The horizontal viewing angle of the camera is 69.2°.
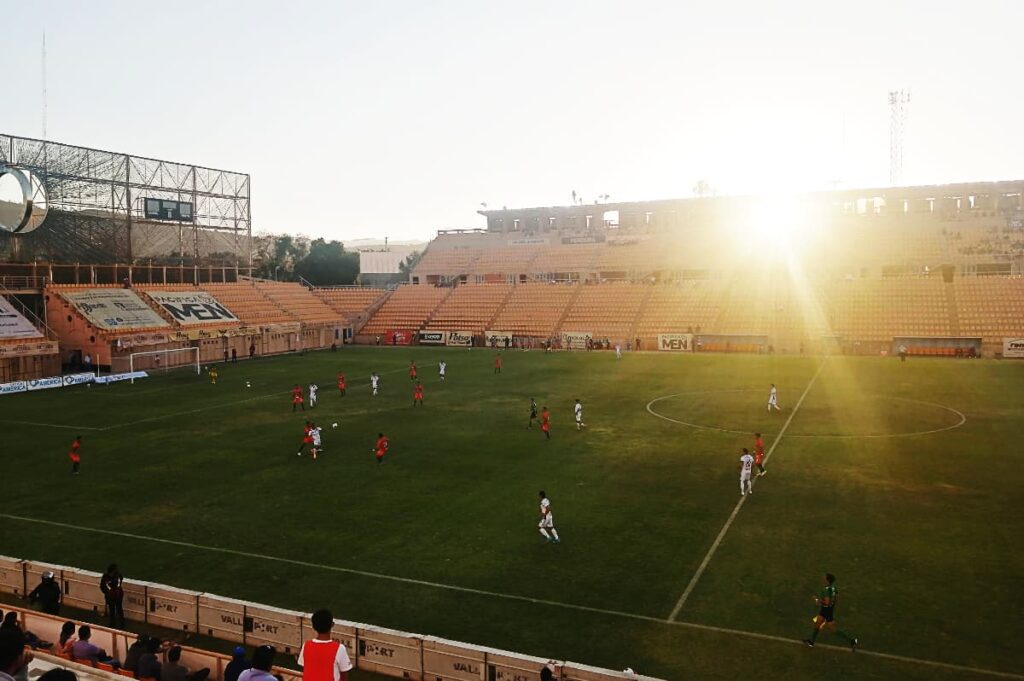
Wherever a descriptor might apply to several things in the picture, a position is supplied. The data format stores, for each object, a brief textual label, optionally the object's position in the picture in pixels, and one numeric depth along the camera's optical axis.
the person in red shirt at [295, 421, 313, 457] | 25.28
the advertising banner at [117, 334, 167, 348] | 49.84
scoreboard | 64.62
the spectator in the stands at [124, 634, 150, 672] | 10.22
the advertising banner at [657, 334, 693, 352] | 61.97
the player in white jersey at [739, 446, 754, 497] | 20.12
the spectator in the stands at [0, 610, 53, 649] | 10.14
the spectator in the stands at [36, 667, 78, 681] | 5.24
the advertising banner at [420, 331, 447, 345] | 72.06
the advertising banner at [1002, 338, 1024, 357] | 52.22
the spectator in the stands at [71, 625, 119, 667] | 10.56
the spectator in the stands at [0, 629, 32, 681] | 5.34
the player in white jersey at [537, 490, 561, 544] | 17.00
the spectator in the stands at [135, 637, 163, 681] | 10.03
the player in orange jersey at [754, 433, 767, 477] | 21.67
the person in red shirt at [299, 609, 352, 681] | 7.35
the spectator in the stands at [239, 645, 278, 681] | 7.52
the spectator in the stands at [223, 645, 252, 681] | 9.35
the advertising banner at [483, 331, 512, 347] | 68.75
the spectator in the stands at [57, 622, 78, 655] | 10.73
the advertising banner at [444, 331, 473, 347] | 70.56
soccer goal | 51.06
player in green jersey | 12.16
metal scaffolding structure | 55.25
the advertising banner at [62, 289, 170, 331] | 51.97
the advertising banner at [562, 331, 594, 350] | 66.06
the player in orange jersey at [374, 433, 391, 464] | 24.39
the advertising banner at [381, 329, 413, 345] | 73.31
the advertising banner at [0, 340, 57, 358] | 43.72
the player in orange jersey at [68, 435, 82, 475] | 23.42
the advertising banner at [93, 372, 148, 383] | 45.59
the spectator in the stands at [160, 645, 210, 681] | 9.73
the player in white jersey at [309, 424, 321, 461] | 25.20
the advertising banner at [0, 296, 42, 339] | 46.38
